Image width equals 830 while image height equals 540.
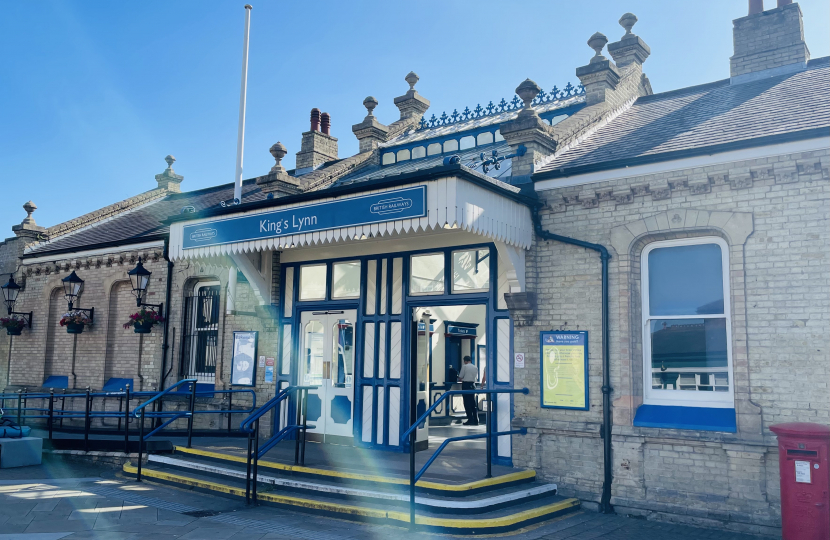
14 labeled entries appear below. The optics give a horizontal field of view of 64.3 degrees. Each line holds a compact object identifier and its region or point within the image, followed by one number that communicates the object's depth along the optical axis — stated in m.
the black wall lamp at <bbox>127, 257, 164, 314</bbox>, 14.23
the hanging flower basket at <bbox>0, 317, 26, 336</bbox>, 17.08
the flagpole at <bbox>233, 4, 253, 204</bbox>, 14.20
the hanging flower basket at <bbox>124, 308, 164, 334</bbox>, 14.38
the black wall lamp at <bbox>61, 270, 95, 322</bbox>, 15.20
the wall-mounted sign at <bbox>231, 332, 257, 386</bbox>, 12.66
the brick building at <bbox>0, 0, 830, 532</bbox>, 7.64
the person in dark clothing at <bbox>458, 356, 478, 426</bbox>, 14.34
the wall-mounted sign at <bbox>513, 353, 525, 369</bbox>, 9.37
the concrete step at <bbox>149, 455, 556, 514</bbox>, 7.44
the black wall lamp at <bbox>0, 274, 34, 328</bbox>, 17.00
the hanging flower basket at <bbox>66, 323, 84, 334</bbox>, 15.58
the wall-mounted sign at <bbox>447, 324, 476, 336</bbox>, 16.88
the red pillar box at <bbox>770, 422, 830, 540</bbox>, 6.56
